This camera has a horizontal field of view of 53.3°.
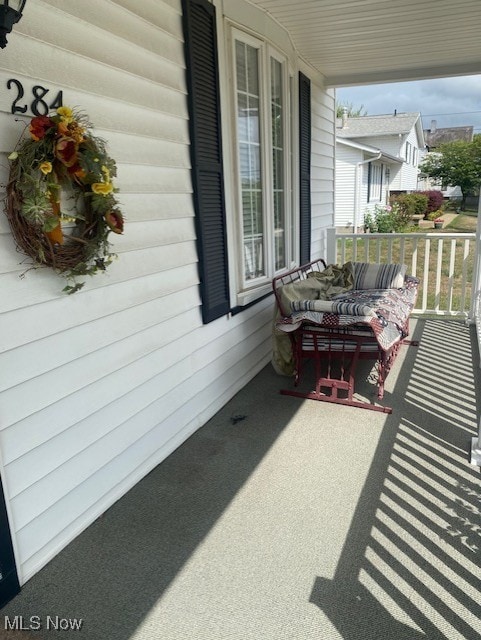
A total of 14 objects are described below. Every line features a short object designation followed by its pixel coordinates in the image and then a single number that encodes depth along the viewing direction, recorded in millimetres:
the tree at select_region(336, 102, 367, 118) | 35347
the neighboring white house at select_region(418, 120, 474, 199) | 29302
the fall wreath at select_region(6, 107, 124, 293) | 1680
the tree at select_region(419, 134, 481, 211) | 22422
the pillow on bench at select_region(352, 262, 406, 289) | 4402
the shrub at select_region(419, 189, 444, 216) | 19953
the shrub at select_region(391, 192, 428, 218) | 16984
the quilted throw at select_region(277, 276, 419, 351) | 3162
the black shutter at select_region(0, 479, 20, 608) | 1746
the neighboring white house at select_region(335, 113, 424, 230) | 15531
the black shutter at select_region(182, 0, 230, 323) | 2785
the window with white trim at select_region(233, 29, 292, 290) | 3492
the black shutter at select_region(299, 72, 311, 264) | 4688
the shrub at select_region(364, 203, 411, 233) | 13625
